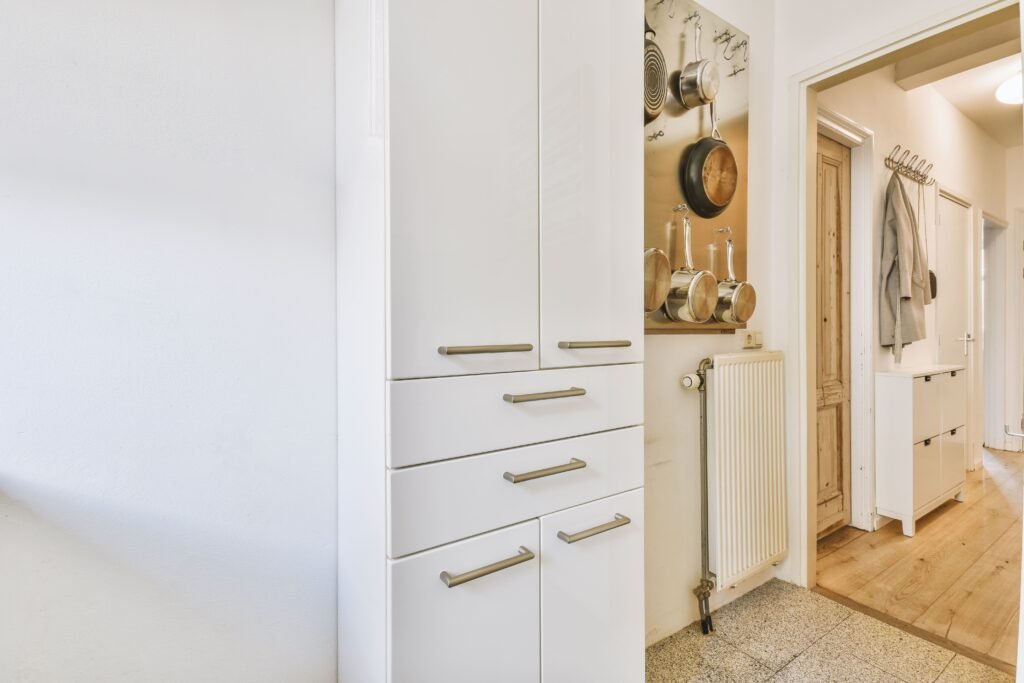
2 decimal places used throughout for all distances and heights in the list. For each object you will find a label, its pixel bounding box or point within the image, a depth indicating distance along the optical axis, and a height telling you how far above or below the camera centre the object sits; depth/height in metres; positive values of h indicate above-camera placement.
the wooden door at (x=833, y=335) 2.79 +0.02
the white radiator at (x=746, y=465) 1.90 -0.51
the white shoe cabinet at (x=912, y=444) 2.80 -0.62
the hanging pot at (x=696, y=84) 1.83 +0.95
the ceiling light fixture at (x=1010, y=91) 3.23 +1.63
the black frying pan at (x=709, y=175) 1.90 +0.64
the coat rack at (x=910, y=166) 3.13 +1.13
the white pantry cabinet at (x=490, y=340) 0.97 +0.00
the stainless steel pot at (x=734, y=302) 1.97 +0.15
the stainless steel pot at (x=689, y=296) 1.82 +0.16
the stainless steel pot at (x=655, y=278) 1.70 +0.22
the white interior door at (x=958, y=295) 3.74 +0.34
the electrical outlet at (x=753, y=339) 2.17 +0.00
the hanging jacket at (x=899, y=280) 2.92 +0.35
